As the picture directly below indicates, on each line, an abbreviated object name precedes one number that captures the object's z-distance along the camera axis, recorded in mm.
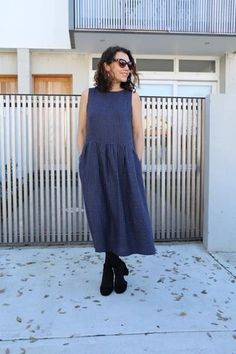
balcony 8477
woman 2939
